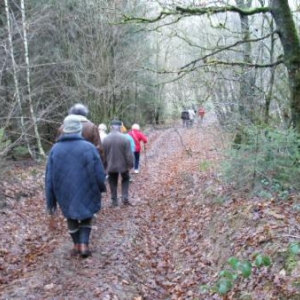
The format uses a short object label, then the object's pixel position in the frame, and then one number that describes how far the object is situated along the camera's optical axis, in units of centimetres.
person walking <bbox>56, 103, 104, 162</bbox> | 853
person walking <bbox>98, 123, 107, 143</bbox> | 1297
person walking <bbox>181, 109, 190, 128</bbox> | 3853
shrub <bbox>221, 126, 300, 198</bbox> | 767
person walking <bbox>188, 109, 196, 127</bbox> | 3869
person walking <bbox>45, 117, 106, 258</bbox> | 614
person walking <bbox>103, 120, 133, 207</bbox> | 978
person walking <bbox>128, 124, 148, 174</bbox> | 1520
